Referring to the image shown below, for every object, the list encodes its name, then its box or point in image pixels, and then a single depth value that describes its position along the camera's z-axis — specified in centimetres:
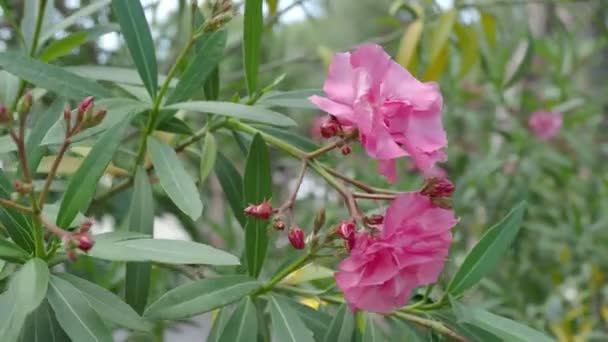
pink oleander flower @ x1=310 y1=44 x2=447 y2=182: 55
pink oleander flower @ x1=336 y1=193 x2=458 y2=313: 54
